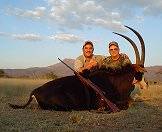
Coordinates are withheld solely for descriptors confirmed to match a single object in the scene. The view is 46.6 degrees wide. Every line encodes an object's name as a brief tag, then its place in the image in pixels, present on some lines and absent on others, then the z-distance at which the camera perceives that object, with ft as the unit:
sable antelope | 13.48
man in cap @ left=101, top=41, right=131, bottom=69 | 14.83
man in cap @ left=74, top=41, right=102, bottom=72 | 15.10
